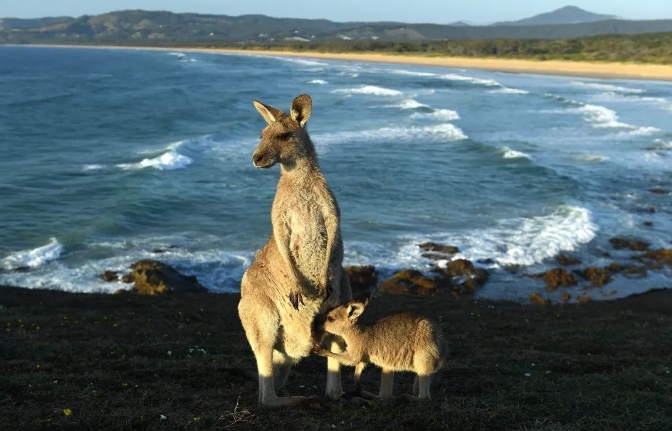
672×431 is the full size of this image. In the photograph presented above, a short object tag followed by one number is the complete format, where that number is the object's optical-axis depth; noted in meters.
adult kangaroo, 5.92
